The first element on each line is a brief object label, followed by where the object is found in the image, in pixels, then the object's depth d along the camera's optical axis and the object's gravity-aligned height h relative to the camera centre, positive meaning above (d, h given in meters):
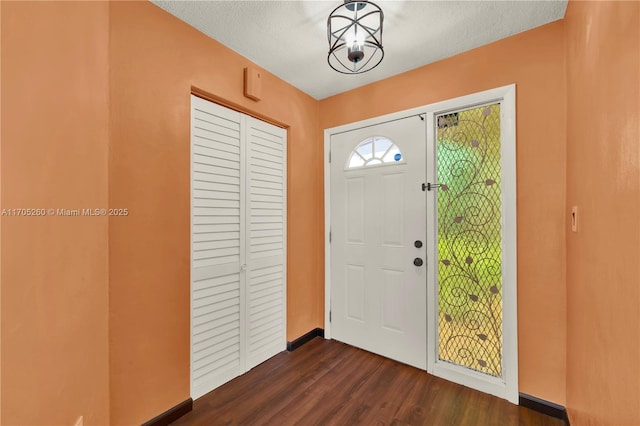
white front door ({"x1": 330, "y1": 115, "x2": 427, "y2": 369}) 2.25 -0.25
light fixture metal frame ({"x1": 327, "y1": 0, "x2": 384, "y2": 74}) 1.49 +1.19
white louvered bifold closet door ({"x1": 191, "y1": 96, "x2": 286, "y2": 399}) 1.89 -0.24
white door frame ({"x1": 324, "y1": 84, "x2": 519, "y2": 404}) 1.84 -0.23
